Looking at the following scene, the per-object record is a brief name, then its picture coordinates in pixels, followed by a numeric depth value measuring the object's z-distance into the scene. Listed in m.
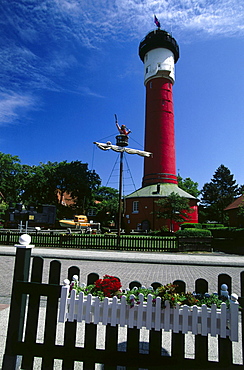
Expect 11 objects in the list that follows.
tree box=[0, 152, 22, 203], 50.23
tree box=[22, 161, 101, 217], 46.50
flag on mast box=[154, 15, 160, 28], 42.91
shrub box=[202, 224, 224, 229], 41.87
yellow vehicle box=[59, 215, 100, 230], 32.53
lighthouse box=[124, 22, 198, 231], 36.53
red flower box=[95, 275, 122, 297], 2.54
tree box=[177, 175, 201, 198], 58.00
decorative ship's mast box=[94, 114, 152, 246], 22.33
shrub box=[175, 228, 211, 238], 20.67
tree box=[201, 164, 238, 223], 60.94
